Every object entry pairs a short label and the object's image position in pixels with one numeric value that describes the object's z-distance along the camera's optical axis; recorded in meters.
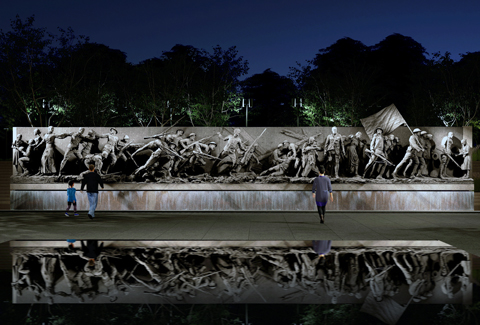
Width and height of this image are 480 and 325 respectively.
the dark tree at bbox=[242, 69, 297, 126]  71.38
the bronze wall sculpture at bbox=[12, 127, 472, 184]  19.25
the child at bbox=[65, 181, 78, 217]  17.19
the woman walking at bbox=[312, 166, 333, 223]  13.71
